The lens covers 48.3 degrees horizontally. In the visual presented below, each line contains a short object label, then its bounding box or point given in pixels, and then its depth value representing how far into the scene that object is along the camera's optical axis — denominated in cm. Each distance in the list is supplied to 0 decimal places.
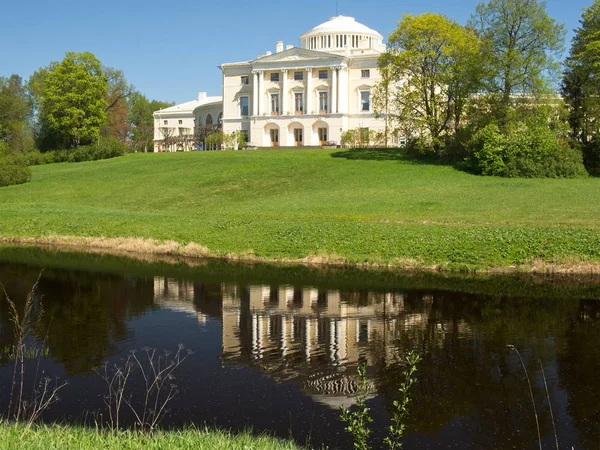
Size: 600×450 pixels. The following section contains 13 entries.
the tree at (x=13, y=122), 7456
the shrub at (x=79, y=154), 7062
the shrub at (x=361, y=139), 6838
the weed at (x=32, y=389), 1068
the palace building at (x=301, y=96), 8019
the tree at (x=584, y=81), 4697
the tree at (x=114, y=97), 8544
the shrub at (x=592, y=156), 4728
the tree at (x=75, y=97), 7000
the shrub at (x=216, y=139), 7806
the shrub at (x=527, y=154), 4588
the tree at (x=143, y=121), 10174
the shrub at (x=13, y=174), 5447
